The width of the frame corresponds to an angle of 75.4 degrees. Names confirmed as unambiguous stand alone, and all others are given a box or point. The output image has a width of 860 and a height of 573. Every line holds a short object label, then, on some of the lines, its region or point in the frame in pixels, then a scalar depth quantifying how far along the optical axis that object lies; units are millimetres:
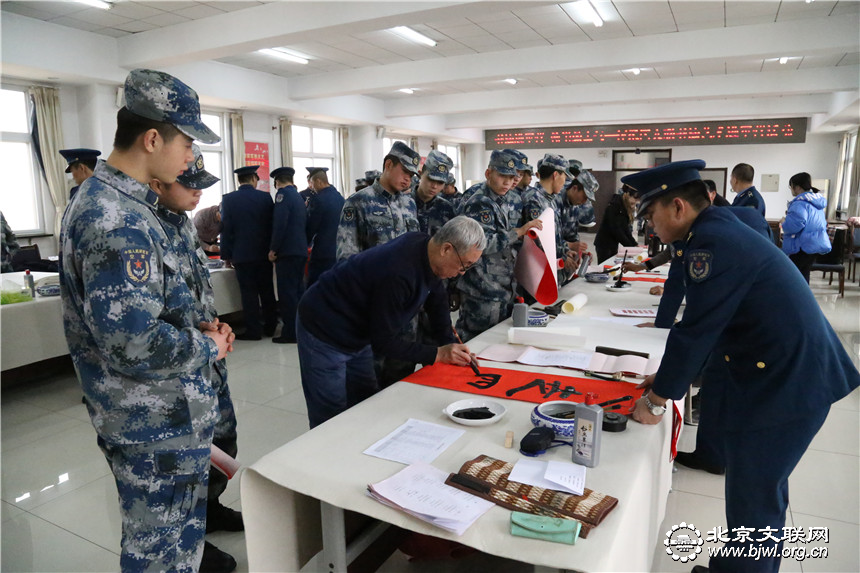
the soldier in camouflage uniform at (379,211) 3141
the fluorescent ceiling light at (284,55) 7688
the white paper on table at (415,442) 1489
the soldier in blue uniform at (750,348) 1545
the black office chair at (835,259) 7070
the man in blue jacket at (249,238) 5184
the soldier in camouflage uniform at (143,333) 1251
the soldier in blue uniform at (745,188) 4555
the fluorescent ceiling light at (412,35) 6836
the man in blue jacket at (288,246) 5160
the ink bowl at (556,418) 1568
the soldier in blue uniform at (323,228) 5406
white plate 1667
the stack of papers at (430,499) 1188
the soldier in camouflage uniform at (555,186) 4074
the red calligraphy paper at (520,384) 1929
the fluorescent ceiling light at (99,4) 5577
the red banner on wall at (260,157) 9977
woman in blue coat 5996
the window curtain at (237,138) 9523
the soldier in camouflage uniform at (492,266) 3246
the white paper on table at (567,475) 1311
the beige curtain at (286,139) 10477
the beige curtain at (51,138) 7047
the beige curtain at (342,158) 11773
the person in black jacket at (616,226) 5582
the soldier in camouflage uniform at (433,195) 3475
